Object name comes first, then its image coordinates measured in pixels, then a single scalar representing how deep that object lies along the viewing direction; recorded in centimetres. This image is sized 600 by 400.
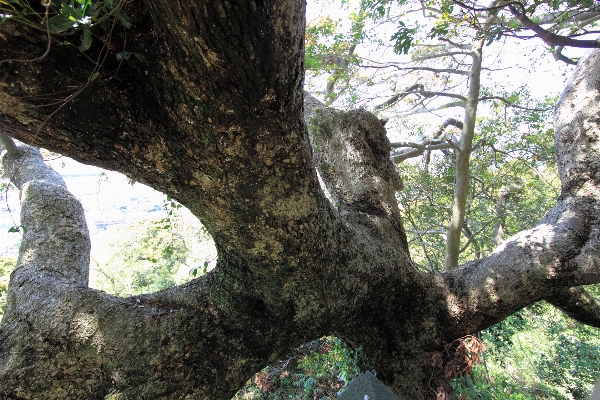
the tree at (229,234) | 118
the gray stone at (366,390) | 152
